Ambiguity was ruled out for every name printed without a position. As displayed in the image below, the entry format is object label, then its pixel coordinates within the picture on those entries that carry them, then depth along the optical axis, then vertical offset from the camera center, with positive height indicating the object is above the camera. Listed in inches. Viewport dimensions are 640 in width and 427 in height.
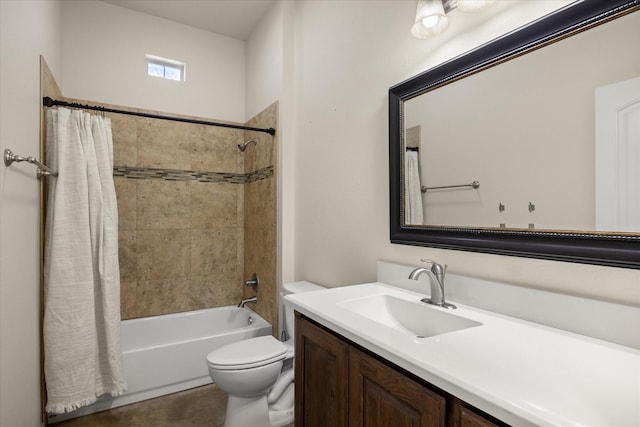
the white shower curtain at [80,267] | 73.4 -12.0
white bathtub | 88.2 -39.6
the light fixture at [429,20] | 50.8 +30.0
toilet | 67.8 -34.9
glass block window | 115.3 +51.4
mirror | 34.8 +8.8
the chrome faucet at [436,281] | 48.8 -10.2
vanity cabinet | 28.8 -19.3
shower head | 119.2 +25.2
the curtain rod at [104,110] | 74.2 +25.5
